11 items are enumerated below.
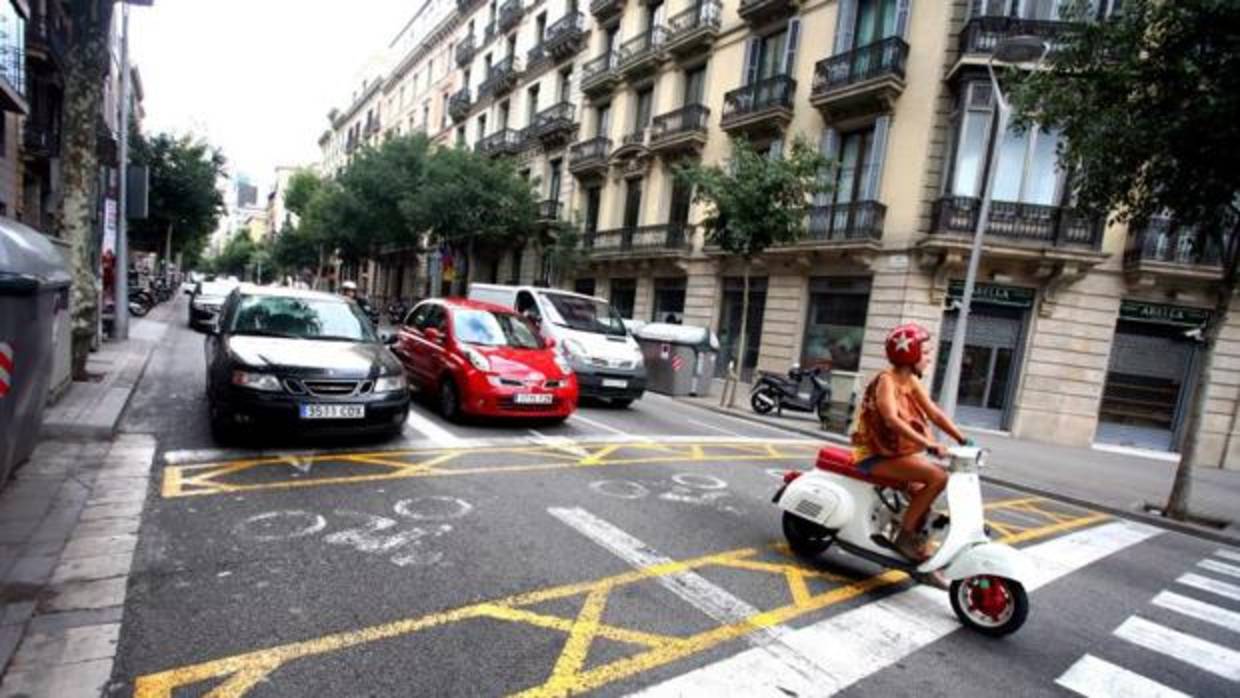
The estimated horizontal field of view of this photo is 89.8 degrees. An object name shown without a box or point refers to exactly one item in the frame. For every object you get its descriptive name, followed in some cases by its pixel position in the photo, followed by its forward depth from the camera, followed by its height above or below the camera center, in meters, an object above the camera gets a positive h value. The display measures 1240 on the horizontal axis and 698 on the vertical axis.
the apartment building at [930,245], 14.12 +2.41
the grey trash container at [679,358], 14.59 -1.05
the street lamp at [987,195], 8.85 +2.48
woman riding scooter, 3.76 -0.57
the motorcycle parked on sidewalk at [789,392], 12.88 -1.39
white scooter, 3.52 -1.21
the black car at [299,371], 5.46 -0.92
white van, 10.22 -0.62
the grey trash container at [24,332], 3.33 -0.56
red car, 7.49 -0.93
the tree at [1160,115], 6.64 +2.87
